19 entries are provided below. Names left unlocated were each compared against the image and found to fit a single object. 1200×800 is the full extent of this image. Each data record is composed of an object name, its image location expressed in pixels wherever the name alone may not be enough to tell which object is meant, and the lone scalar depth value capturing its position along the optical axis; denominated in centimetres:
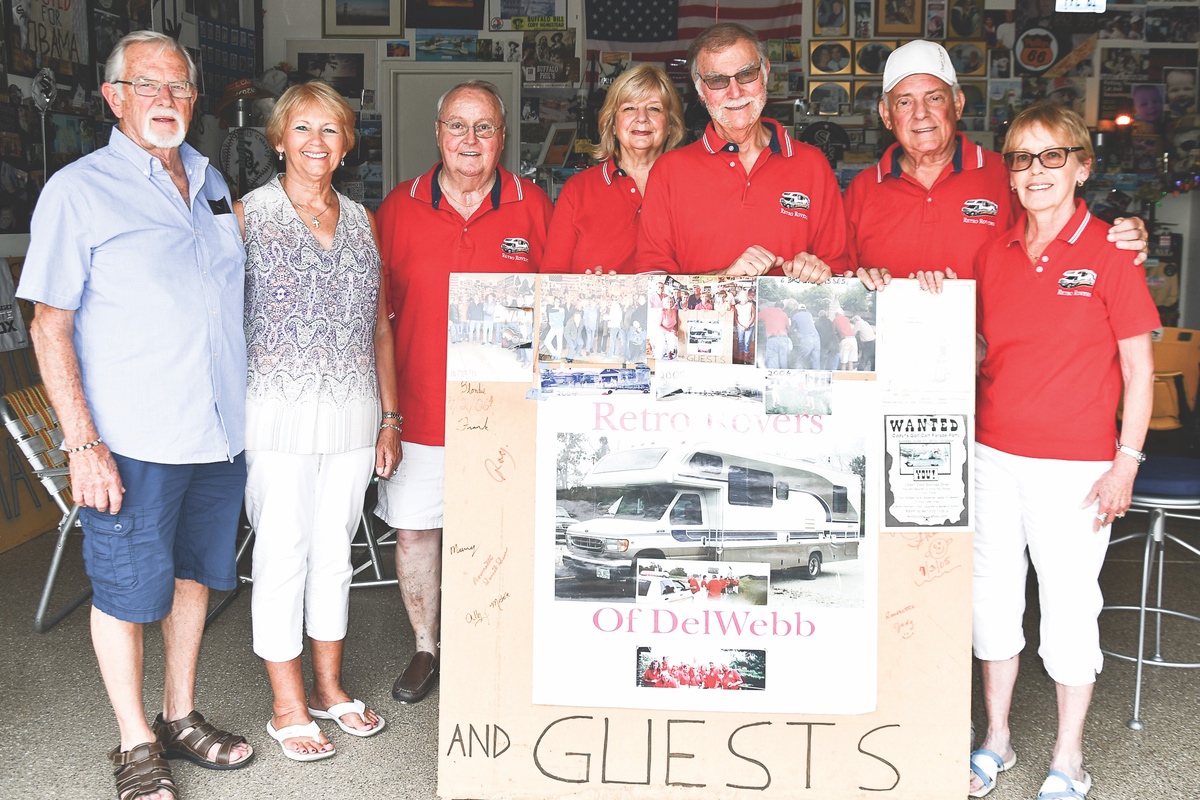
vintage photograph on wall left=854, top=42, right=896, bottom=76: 682
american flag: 676
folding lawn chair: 359
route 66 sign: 679
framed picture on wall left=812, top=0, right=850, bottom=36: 682
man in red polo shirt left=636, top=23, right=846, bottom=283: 259
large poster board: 223
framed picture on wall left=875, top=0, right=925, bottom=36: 681
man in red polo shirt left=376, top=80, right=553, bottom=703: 290
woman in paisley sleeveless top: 249
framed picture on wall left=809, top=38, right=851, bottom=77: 682
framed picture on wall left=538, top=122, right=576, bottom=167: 694
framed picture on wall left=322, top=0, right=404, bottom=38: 693
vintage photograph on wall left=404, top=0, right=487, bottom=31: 692
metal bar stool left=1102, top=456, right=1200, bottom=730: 285
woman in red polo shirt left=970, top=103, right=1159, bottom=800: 229
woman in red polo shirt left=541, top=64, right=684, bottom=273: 294
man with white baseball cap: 269
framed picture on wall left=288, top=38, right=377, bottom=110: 695
